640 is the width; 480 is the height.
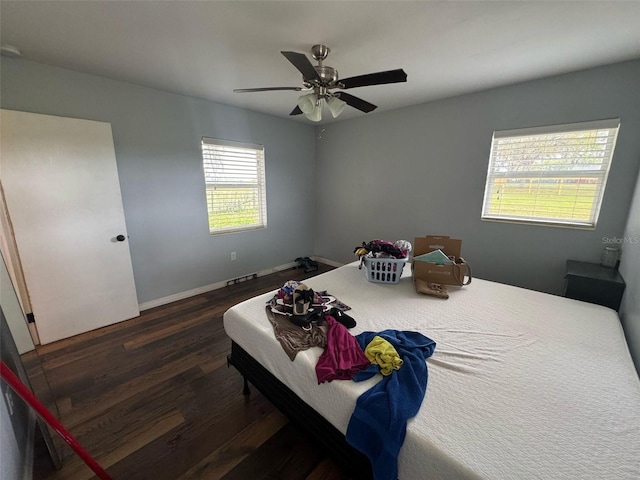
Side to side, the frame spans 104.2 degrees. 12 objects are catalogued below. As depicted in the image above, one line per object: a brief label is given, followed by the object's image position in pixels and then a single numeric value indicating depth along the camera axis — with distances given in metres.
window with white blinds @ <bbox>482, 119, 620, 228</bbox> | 2.21
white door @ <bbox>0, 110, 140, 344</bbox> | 2.03
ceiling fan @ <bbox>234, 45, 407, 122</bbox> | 1.49
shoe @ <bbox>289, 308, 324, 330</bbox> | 1.42
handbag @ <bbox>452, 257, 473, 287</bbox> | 1.93
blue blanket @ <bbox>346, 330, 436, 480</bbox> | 0.85
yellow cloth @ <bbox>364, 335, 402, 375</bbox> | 1.07
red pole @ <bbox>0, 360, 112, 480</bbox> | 0.90
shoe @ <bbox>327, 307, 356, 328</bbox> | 1.45
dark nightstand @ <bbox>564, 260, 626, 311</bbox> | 1.91
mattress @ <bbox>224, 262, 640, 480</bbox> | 0.77
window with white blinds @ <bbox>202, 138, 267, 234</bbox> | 3.23
